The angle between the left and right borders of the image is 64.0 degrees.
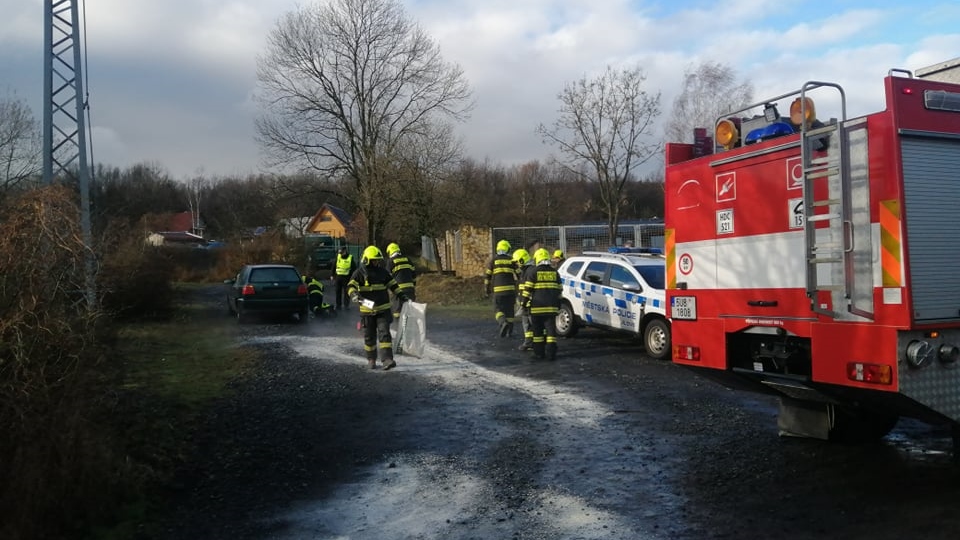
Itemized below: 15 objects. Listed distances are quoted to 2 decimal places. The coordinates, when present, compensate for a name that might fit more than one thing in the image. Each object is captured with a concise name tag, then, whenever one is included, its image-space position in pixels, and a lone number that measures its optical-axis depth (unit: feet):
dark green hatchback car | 61.05
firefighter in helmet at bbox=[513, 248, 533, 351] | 42.18
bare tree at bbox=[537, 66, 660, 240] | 70.18
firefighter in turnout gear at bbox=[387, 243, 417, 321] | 49.78
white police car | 40.14
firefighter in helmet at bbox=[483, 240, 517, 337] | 47.75
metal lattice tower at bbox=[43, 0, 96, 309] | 45.65
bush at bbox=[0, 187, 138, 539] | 14.67
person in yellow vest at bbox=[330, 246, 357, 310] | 66.69
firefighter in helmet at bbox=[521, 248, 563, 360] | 39.52
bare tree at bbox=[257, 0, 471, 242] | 114.93
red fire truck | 16.16
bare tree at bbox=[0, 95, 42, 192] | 27.66
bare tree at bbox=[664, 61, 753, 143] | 90.84
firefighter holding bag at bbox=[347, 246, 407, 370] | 36.42
